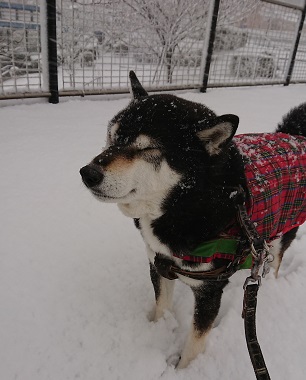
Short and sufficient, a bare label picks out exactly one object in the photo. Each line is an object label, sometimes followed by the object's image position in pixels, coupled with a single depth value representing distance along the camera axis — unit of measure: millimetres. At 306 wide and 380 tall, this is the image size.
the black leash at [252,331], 358
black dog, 414
